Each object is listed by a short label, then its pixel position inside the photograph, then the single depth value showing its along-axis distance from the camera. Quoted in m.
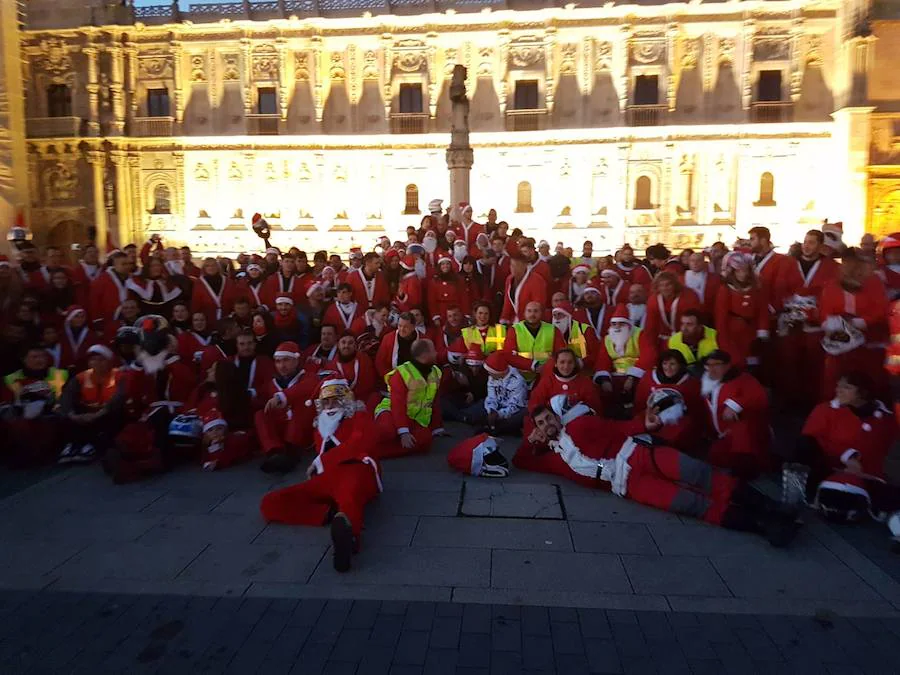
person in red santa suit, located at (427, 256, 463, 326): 9.57
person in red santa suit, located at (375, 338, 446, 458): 6.64
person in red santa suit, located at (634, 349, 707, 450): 6.02
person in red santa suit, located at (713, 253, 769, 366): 7.45
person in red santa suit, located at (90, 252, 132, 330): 8.88
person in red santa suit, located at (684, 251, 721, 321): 8.21
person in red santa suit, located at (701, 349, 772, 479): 5.59
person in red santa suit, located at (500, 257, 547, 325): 8.99
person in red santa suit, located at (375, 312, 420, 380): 7.54
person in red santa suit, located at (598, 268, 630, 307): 9.42
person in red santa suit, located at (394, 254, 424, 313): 9.66
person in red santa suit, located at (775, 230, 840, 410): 7.62
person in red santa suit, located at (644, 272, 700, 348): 7.61
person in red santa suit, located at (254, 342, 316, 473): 6.33
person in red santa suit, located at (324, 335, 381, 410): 7.13
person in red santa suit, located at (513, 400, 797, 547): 4.81
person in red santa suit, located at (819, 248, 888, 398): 6.45
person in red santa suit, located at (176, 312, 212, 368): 7.59
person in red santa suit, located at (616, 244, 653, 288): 9.82
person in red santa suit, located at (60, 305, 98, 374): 7.86
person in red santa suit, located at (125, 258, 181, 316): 8.78
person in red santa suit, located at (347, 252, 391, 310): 10.20
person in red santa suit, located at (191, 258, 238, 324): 9.54
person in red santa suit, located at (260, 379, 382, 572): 4.88
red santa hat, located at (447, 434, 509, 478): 6.00
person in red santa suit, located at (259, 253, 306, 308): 10.38
